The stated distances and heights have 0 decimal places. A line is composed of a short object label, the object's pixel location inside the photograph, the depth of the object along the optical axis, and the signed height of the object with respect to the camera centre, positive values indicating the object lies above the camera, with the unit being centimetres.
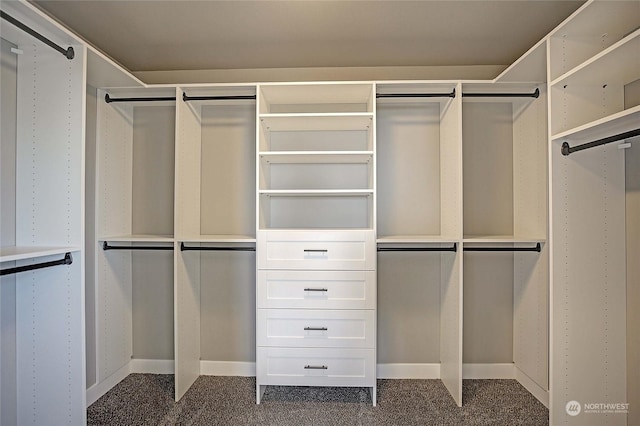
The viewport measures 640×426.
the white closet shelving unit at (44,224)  198 -4
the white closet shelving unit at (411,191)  297 +19
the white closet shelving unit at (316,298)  249 -51
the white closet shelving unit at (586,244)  196 -14
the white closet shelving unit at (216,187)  292 +22
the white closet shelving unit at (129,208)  274 +7
